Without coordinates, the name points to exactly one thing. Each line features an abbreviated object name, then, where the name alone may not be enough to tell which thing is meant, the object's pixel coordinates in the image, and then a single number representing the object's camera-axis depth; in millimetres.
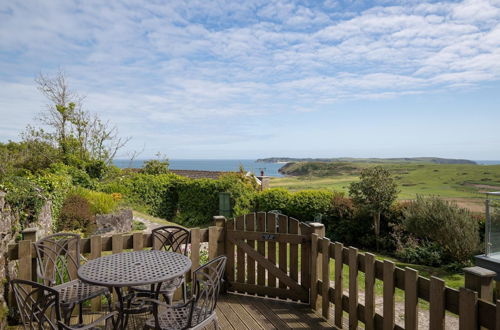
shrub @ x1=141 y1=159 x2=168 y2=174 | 19188
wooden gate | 4070
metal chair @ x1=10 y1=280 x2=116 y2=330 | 2005
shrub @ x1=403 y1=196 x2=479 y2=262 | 7922
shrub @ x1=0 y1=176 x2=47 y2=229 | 5676
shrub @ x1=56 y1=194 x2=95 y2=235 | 8352
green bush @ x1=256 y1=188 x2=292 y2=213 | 12023
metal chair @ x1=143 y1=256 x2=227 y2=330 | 2449
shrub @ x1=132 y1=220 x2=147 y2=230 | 10359
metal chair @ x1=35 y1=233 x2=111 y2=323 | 2869
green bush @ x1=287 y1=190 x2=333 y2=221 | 11297
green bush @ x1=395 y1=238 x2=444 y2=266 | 8422
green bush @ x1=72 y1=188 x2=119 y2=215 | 9594
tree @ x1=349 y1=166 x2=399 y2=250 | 10047
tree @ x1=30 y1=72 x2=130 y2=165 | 15836
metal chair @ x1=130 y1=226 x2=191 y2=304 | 3344
